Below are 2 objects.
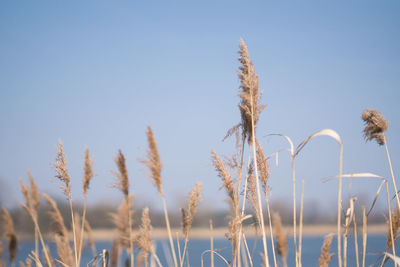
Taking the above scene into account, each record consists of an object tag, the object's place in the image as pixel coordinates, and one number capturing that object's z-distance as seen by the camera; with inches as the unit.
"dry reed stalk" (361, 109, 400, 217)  121.2
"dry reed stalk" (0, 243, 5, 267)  222.8
